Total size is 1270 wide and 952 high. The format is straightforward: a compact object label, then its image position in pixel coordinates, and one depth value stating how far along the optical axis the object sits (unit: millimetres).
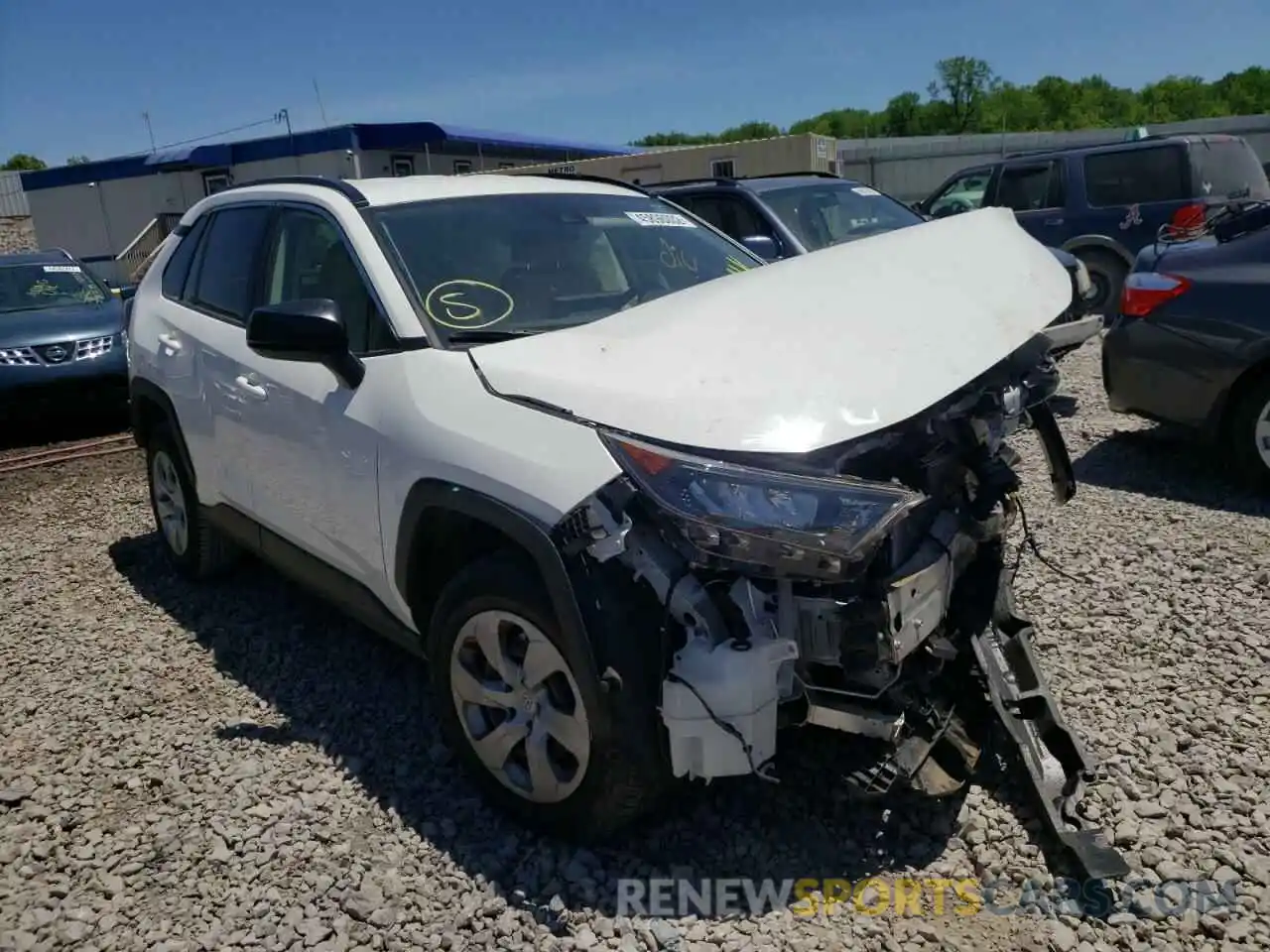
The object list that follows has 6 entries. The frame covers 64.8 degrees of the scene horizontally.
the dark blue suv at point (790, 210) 7863
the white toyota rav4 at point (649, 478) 2303
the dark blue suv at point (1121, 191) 10109
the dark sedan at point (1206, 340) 5047
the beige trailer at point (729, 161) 19672
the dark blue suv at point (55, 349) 8258
